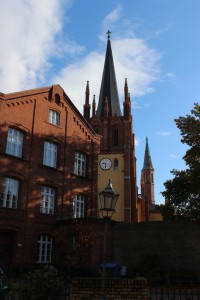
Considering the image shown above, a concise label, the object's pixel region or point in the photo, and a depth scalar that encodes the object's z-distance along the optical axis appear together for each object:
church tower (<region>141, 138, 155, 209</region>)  114.17
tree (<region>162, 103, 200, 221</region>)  25.68
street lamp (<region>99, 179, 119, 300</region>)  10.32
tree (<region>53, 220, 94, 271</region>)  20.97
